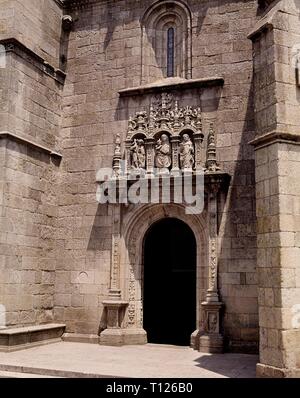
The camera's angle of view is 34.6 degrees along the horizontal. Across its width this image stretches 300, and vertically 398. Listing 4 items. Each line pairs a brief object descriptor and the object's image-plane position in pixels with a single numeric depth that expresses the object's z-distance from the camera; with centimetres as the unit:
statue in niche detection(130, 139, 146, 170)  1134
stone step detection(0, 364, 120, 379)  764
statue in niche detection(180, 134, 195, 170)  1091
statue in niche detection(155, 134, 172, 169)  1116
